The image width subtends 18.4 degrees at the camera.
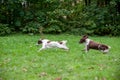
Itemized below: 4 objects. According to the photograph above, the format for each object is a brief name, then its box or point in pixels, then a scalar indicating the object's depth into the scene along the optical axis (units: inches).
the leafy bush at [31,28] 757.3
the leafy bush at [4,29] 741.3
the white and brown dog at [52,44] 503.5
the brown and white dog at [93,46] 483.8
